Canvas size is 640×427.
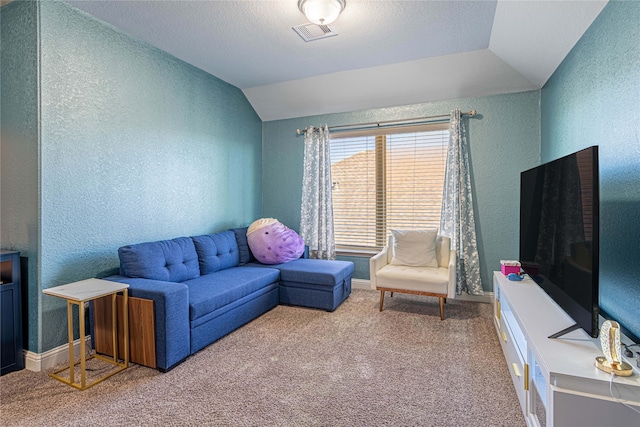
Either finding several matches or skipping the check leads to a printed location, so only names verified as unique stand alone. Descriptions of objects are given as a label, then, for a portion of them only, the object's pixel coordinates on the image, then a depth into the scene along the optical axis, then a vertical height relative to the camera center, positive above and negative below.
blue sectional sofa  2.30 -0.67
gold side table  2.06 -0.65
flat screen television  1.44 -0.13
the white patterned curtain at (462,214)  3.76 -0.06
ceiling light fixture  2.34 +1.42
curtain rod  3.80 +1.09
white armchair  3.18 -0.64
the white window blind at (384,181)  4.12 +0.36
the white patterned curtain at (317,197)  4.45 +0.16
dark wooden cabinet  2.23 -0.70
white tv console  1.26 -0.70
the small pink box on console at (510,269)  2.81 -0.51
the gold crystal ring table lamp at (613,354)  1.30 -0.58
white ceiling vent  2.79 +1.53
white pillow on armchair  3.62 -0.43
